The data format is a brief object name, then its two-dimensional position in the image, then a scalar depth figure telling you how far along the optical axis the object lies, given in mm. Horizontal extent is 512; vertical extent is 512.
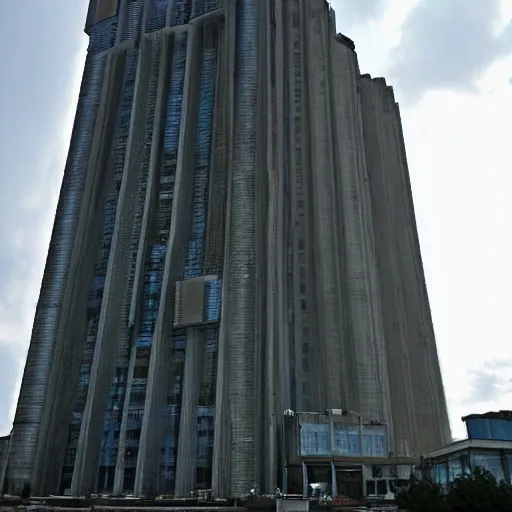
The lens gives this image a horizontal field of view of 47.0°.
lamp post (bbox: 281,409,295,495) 55375
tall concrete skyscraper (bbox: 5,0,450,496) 61000
